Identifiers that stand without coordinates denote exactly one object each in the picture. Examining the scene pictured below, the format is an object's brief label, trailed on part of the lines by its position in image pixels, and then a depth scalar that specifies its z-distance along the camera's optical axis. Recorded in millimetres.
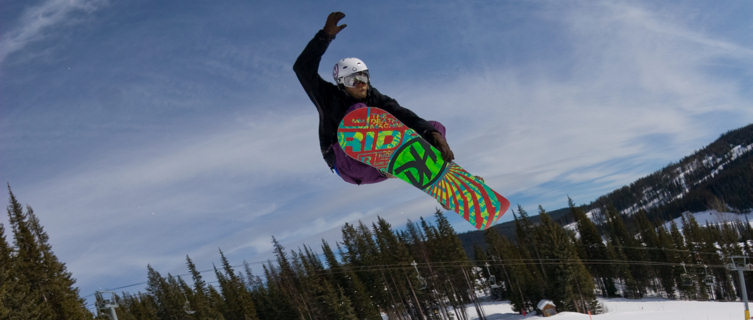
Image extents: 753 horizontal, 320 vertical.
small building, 46875
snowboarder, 6566
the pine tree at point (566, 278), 52531
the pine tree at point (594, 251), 72062
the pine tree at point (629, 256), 71525
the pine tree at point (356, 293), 51812
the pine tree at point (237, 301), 55812
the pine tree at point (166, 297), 64312
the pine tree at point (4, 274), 21678
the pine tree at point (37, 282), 25703
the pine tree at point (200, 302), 55022
